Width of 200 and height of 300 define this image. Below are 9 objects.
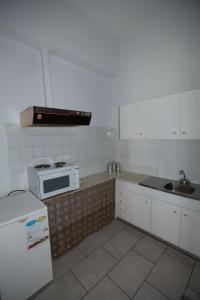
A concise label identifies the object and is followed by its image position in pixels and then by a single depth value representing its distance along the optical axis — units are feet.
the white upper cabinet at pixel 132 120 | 7.29
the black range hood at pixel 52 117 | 4.57
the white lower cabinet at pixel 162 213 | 5.47
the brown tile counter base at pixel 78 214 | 5.57
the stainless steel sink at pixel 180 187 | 6.49
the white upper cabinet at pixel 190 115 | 5.70
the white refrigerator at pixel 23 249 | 3.75
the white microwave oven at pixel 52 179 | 5.12
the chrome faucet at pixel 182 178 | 6.56
